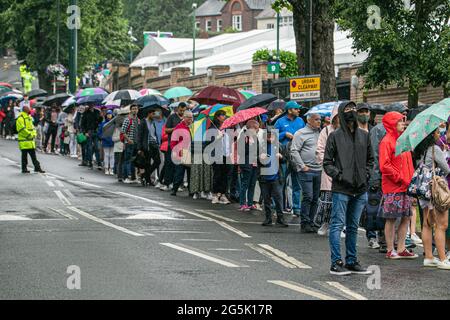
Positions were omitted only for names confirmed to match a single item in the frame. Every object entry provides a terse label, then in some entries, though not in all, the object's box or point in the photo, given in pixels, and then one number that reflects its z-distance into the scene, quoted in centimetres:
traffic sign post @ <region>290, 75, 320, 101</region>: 2564
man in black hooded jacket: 1409
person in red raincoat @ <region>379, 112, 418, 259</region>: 1582
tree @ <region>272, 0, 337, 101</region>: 2855
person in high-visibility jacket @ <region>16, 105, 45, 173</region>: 3175
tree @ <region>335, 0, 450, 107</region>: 2781
